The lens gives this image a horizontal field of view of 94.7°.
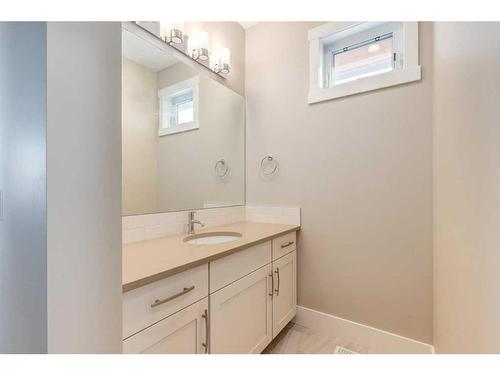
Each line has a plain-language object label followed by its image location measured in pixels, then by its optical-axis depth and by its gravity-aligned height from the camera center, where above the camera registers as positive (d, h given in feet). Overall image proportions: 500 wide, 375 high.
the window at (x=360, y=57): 4.61 +2.95
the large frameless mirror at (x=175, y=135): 4.29 +1.17
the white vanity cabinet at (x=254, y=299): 3.45 -2.01
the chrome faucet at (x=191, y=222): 5.10 -0.79
